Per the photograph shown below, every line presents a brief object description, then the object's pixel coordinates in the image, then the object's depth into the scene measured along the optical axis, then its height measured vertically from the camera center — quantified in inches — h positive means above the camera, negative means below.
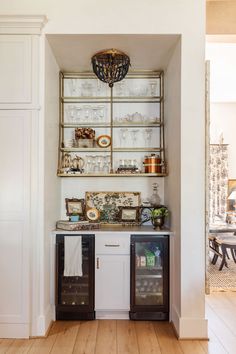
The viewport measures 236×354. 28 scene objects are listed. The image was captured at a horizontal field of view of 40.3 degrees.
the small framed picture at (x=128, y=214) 151.9 -18.2
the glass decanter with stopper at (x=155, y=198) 152.3 -10.6
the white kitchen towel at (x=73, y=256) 130.9 -33.1
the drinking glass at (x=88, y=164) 155.4 +5.5
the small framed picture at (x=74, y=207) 151.7 -15.0
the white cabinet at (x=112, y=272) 133.1 -40.2
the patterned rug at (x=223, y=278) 175.7 -61.0
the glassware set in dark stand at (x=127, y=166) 151.6 +4.6
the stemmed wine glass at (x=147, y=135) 155.6 +19.8
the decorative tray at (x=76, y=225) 135.2 -21.5
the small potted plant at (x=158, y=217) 137.3 -17.6
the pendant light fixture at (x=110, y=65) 130.6 +45.8
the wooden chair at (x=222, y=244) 210.2 -45.5
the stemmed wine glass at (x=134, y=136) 157.4 +19.2
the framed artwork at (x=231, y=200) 333.1 -24.5
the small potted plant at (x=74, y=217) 145.4 -19.1
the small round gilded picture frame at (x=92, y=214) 149.9 -18.1
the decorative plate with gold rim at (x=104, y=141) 154.5 +16.5
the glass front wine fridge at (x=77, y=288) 132.6 -47.0
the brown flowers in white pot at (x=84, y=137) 152.2 +18.2
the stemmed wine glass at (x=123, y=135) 157.0 +19.9
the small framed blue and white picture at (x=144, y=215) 153.9 -19.0
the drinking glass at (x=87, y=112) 156.5 +30.9
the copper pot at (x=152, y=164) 147.9 +5.4
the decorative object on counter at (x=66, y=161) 153.3 +6.8
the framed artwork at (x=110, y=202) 155.9 -12.8
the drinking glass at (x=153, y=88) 155.6 +42.5
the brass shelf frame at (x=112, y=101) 153.4 +36.1
